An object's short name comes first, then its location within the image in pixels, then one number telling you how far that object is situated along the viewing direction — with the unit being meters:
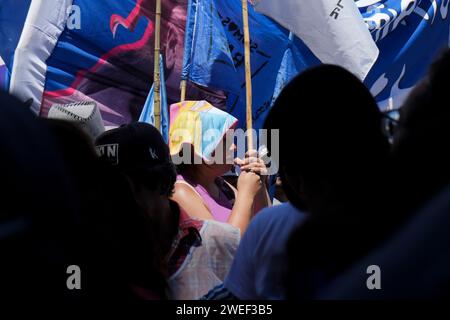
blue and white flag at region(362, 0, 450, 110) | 5.11
